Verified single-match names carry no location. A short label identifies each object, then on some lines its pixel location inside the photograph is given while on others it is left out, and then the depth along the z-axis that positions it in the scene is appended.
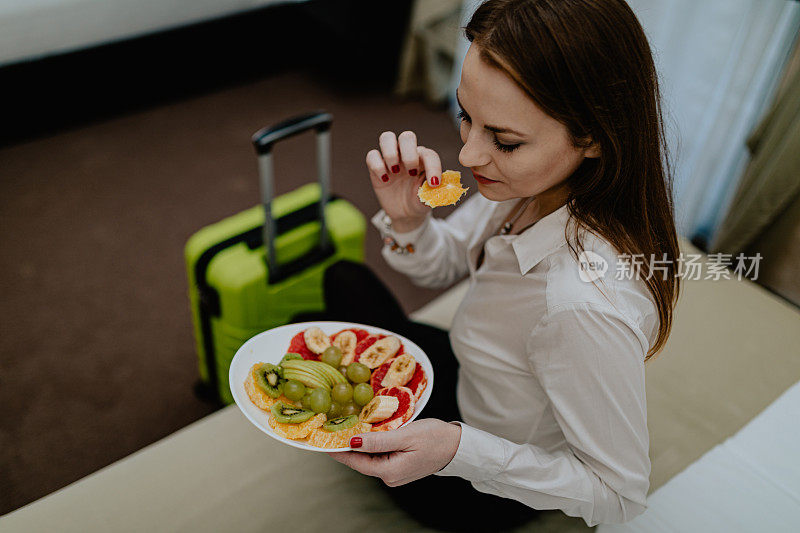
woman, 0.98
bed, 1.37
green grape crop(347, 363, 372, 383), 1.26
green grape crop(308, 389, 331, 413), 1.18
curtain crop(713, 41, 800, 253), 2.10
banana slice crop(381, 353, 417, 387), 1.24
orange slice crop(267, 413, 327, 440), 1.12
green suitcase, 1.72
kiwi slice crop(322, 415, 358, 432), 1.13
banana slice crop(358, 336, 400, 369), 1.29
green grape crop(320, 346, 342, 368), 1.28
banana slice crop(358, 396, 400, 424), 1.15
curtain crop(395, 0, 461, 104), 3.26
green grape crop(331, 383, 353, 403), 1.23
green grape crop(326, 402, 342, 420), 1.21
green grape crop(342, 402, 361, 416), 1.22
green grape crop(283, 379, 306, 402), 1.18
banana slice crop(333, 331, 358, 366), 1.32
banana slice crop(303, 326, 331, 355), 1.29
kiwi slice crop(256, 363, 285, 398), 1.18
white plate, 1.14
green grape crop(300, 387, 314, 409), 1.20
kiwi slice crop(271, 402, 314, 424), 1.13
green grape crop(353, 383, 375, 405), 1.22
